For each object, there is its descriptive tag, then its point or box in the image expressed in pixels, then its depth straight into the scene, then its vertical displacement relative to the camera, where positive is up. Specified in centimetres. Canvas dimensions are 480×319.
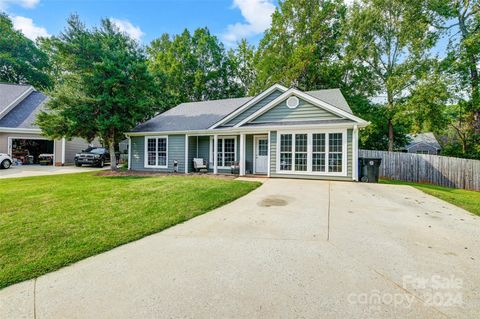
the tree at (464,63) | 1647 +721
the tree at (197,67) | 3052 +1277
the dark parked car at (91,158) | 1754 +4
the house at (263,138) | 1084 +122
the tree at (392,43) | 1875 +1053
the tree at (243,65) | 3278 +1371
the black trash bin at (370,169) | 1062 -45
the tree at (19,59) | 3017 +1378
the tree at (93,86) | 1304 +440
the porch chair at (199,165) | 1388 -36
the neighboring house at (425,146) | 3262 +208
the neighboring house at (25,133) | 1766 +197
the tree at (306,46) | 2278 +1206
